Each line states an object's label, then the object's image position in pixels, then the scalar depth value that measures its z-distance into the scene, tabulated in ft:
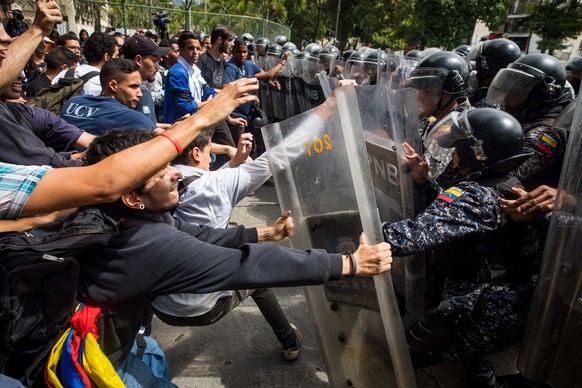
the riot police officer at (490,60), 12.26
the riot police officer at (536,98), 8.26
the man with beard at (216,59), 16.97
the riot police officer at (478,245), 5.87
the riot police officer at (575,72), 14.87
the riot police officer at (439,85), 10.05
